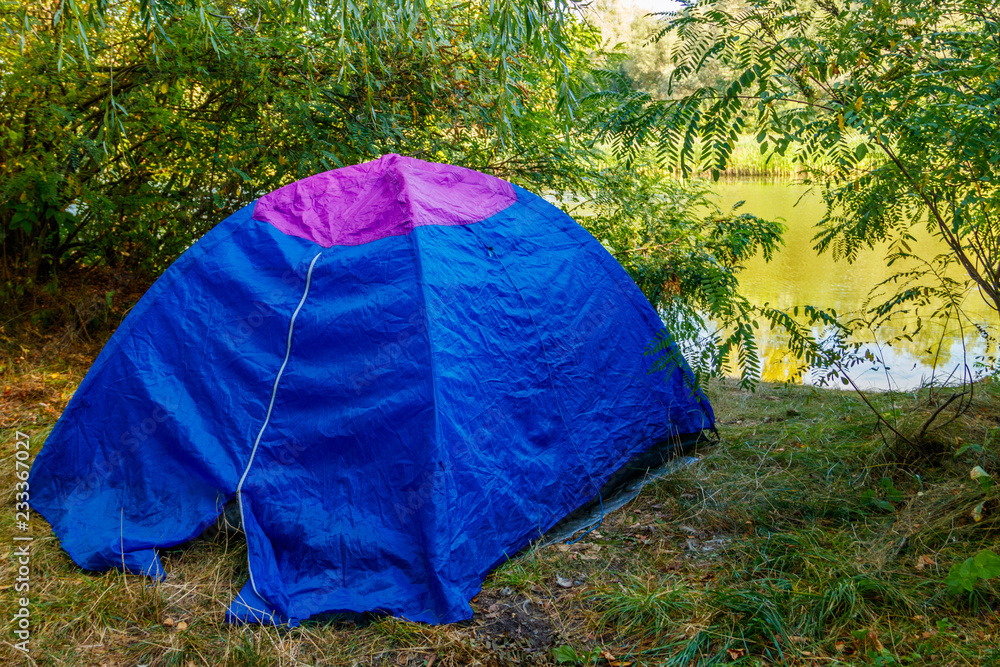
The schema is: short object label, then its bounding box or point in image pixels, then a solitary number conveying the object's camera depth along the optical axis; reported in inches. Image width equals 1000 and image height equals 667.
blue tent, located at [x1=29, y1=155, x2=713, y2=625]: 96.9
